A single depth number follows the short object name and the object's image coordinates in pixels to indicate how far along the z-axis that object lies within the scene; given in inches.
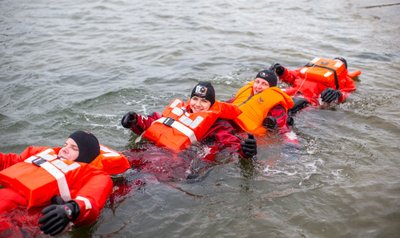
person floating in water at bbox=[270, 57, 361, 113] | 304.2
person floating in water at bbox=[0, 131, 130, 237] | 141.9
